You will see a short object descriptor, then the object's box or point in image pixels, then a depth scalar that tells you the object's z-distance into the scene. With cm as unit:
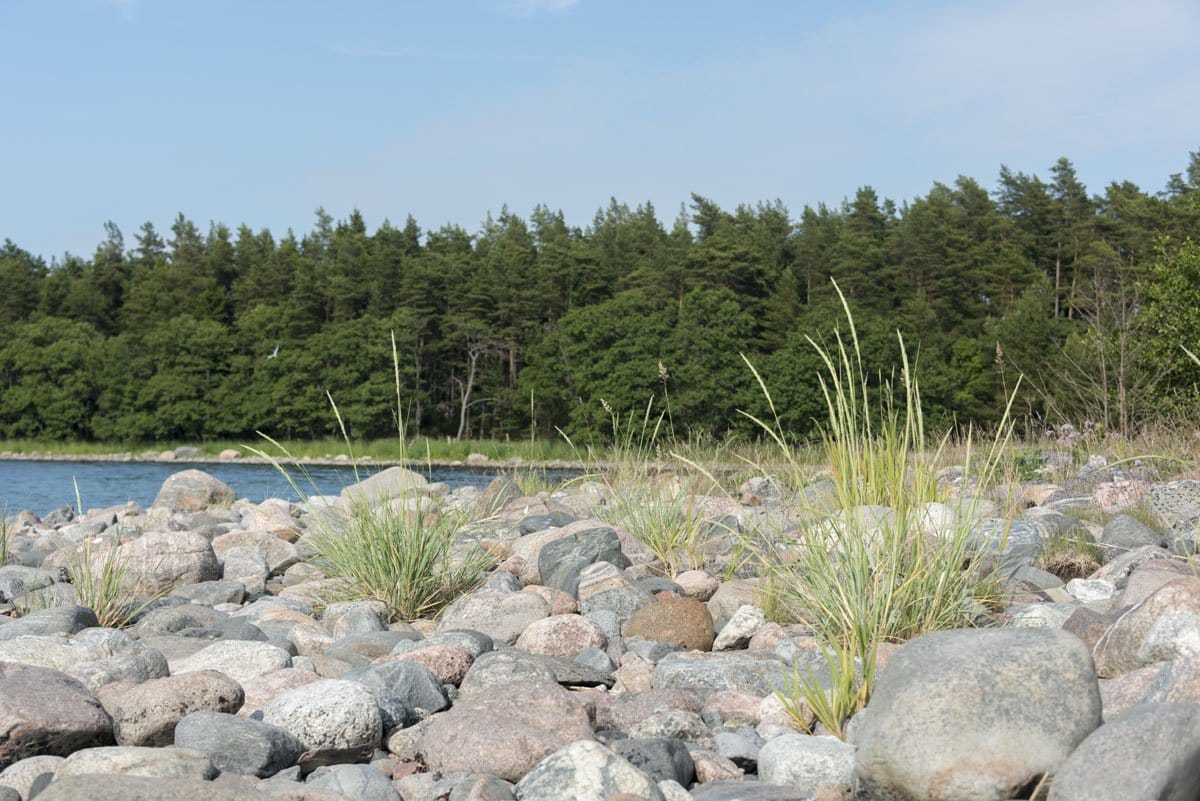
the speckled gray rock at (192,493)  1151
